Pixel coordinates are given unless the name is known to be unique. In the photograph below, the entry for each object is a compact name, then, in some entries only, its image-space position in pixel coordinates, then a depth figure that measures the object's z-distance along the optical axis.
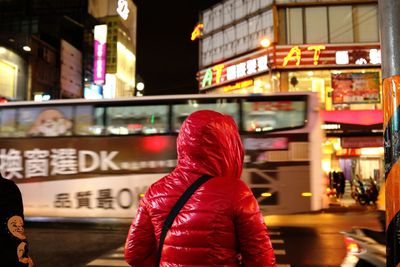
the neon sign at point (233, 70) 22.09
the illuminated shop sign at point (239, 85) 23.05
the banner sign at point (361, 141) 20.33
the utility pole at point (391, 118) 2.97
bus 11.32
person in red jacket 2.11
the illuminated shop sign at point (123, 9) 40.88
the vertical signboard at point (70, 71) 32.22
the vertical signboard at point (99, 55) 33.97
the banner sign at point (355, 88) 20.36
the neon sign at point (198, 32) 26.39
